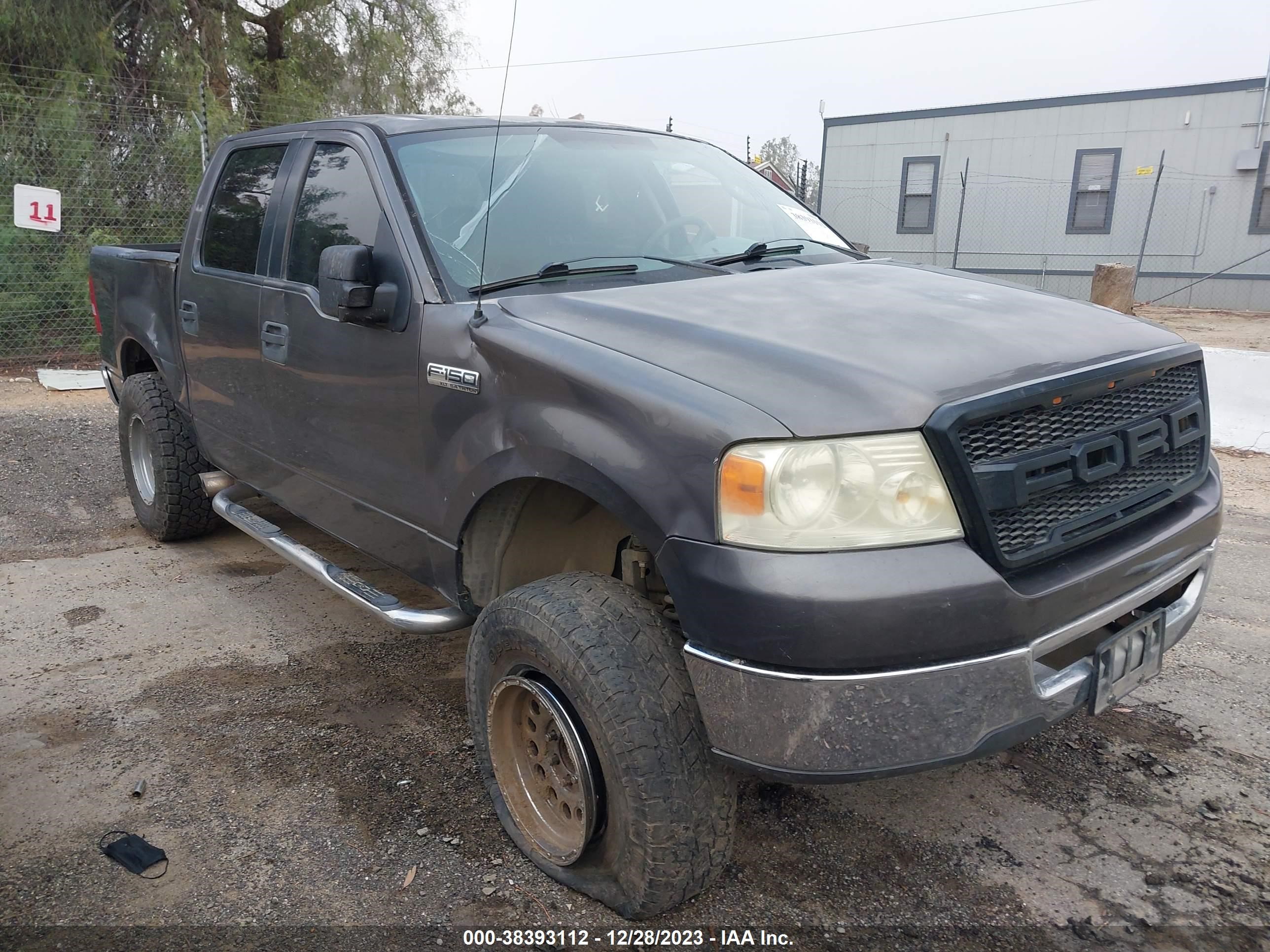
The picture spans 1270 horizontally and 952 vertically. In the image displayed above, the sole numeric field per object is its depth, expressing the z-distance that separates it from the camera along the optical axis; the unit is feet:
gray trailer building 60.75
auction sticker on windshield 12.29
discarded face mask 8.71
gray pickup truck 6.56
